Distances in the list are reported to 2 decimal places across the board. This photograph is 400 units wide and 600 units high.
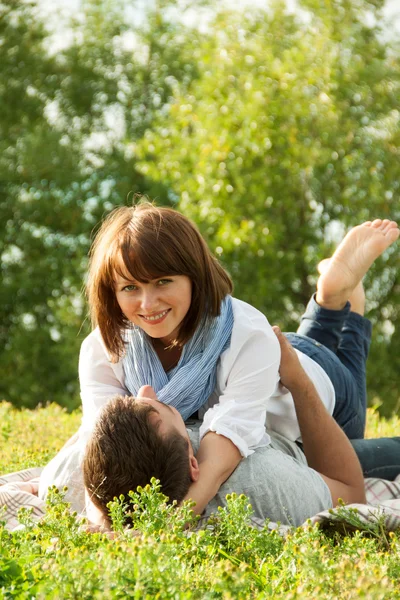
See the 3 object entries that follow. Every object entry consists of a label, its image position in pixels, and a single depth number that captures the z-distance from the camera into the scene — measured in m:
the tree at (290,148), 14.35
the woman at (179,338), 3.76
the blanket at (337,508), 3.38
